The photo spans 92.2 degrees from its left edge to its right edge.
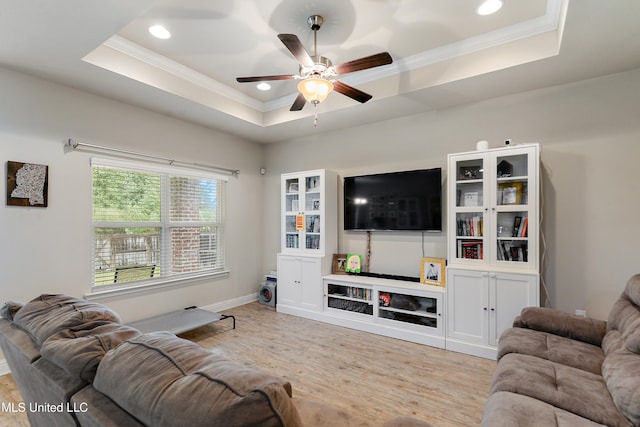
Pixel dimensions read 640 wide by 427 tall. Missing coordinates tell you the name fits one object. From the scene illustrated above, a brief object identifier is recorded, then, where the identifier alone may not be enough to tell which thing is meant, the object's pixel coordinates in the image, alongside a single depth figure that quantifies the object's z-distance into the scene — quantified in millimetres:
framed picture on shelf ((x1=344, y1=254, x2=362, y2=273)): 4273
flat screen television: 3754
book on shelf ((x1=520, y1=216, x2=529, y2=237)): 3029
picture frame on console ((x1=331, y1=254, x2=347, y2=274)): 4430
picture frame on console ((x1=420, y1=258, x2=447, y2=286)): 3573
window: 3529
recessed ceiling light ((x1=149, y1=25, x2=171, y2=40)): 2746
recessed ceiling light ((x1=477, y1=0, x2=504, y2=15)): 2418
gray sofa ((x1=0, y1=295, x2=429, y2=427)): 686
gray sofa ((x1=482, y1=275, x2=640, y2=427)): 1400
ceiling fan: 2297
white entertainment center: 2992
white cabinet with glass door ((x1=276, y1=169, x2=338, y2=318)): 4348
